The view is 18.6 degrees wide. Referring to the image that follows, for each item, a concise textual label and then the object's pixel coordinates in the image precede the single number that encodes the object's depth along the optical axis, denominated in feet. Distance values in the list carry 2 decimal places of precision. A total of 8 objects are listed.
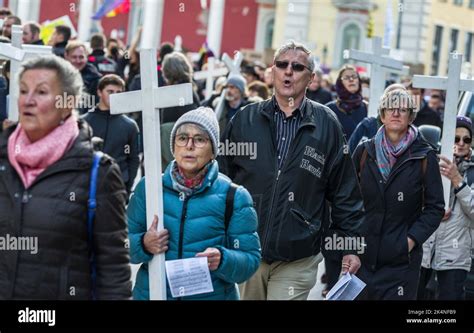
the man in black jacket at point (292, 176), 23.48
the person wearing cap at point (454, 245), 28.40
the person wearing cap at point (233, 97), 40.68
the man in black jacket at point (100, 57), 45.47
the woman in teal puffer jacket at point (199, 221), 20.51
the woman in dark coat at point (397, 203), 25.64
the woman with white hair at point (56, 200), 17.12
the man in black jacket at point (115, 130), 33.24
